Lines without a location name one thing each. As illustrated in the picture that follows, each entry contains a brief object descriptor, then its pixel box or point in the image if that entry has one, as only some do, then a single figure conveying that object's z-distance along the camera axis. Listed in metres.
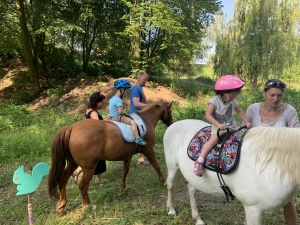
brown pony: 3.36
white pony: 1.96
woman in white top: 2.26
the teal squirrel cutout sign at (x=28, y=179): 2.34
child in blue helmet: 4.00
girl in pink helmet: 2.38
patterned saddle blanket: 2.18
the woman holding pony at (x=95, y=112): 4.13
